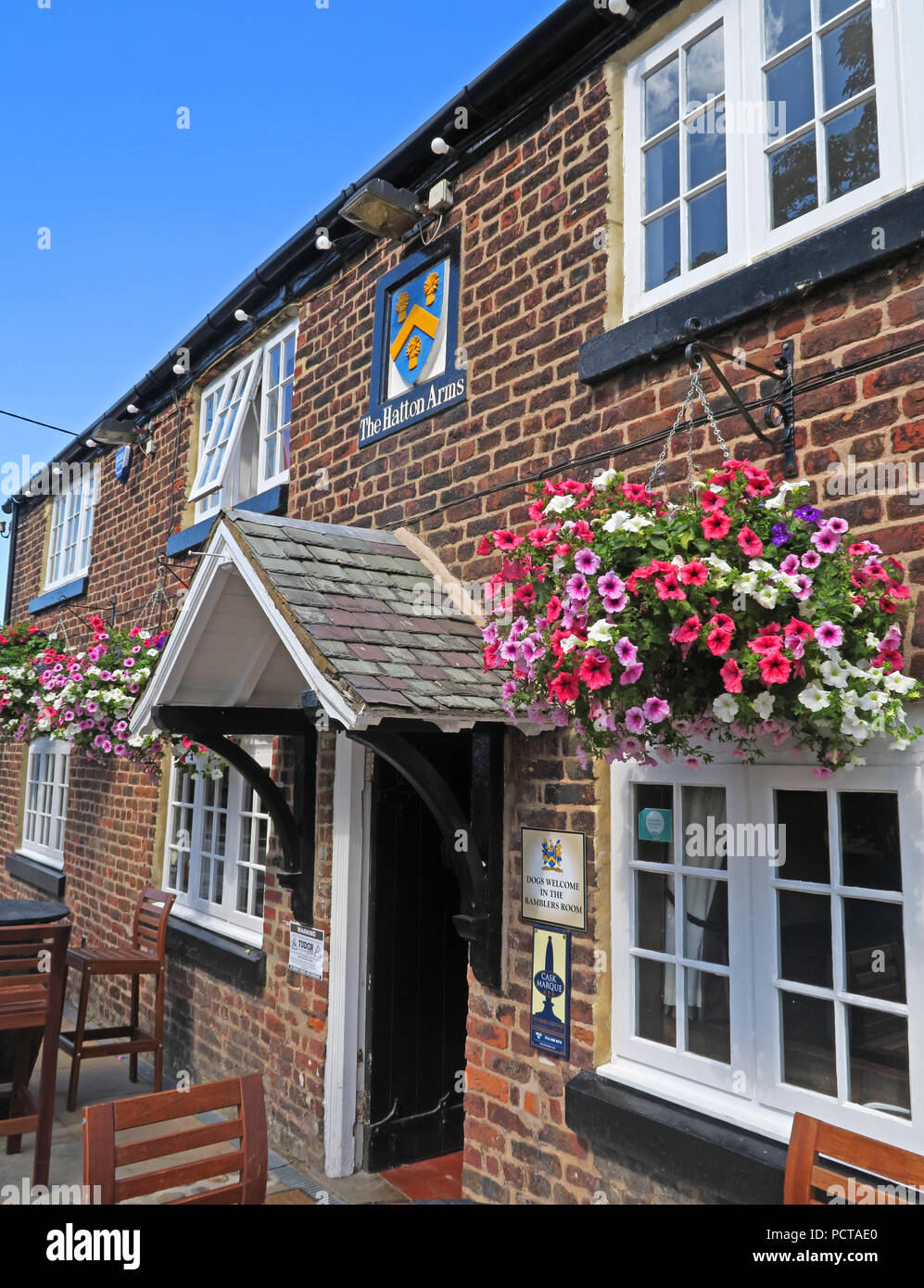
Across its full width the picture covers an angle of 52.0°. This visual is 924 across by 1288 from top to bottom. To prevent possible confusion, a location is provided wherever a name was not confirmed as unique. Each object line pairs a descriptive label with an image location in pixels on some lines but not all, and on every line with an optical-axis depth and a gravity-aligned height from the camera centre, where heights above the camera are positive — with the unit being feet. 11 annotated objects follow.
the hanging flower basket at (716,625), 8.13 +1.20
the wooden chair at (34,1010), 16.05 -4.46
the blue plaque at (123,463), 31.22 +9.47
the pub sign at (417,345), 16.46 +7.46
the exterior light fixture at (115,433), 30.58 +10.23
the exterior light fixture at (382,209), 16.84 +9.78
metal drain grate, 15.97 -7.50
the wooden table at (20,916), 19.21 -3.42
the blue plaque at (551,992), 12.28 -3.10
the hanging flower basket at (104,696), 23.41 +1.38
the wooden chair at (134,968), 21.22 -4.99
